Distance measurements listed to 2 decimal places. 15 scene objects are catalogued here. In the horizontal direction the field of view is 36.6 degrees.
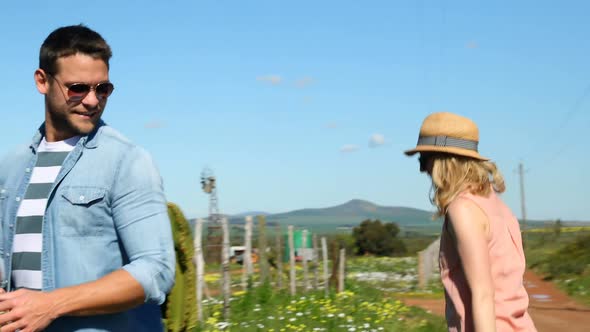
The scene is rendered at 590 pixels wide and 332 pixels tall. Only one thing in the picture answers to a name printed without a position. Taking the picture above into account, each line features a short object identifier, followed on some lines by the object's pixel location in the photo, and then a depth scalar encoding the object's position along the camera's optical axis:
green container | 20.25
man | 2.13
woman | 3.24
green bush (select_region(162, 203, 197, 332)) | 2.50
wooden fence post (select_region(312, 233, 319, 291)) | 18.33
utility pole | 61.88
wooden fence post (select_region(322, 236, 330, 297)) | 16.32
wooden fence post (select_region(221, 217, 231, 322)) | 11.70
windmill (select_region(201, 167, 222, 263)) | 18.00
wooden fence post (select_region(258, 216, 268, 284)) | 14.70
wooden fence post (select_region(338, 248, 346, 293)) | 17.59
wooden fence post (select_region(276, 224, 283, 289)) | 15.70
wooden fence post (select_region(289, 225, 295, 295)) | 15.73
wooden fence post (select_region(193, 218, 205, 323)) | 11.57
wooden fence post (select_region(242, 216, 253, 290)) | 14.05
